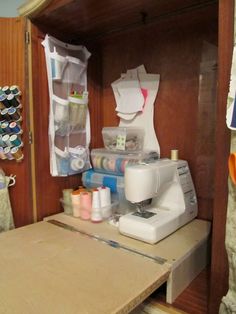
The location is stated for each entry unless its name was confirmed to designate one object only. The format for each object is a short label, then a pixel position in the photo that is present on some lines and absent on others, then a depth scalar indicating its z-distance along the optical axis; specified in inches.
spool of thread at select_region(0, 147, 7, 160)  42.4
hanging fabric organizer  43.9
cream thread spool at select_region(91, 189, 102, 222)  41.6
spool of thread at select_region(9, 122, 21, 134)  41.3
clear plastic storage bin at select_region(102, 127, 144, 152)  46.7
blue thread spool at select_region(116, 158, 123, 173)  45.0
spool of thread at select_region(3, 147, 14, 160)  41.9
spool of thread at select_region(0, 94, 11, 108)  41.2
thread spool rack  41.1
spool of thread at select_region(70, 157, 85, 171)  47.6
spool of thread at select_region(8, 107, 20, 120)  41.3
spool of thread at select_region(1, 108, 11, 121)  41.7
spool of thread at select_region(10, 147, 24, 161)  41.5
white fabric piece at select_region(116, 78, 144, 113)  48.7
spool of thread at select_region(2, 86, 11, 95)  41.2
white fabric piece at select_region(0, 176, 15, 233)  41.6
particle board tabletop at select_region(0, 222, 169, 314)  22.3
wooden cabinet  40.1
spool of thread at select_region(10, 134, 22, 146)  41.1
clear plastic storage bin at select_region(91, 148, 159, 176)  44.4
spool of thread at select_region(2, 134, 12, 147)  41.3
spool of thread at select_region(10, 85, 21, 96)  40.9
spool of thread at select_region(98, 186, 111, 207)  42.4
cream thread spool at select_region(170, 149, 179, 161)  42.9
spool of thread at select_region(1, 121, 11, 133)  41.6
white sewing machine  33.6
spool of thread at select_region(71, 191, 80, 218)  43.9
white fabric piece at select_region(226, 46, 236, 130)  21.9
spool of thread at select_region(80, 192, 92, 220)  42.7
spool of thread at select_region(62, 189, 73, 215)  46.1
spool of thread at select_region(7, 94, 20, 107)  40.8
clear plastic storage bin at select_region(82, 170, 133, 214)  44.8
